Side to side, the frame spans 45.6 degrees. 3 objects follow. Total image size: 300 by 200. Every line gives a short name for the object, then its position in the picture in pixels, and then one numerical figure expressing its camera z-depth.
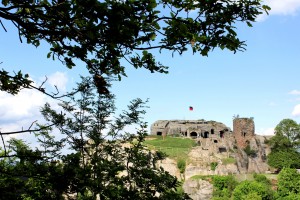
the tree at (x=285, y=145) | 68.25
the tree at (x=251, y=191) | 49.55
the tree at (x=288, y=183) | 48.73
